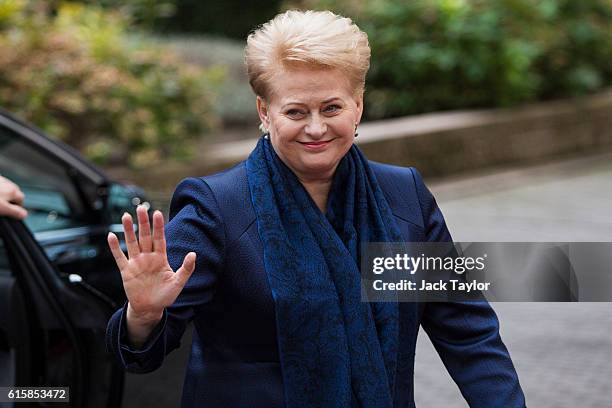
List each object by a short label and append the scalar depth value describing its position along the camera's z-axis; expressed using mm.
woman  4539
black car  6505
